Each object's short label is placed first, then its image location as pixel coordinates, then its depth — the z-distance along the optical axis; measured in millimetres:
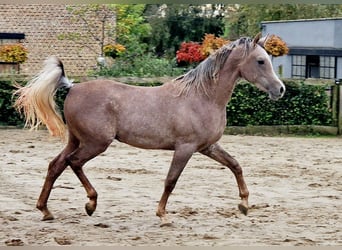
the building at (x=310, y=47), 18875
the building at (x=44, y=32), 19859
